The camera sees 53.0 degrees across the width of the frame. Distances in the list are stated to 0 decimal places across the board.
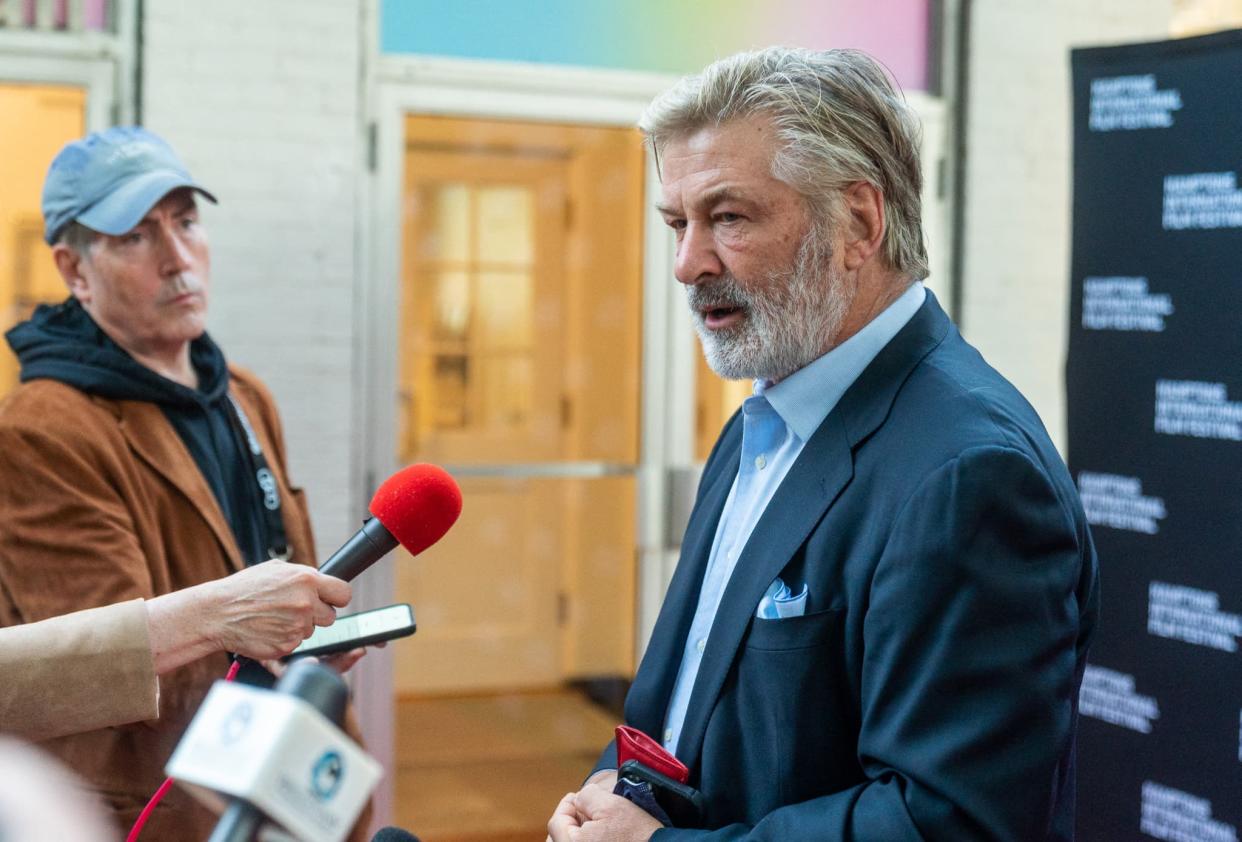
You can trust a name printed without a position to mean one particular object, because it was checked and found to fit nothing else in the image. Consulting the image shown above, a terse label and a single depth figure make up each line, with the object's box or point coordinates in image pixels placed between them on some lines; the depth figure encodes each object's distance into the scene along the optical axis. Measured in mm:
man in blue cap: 1943
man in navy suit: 1176
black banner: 2518
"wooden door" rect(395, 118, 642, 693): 6113
